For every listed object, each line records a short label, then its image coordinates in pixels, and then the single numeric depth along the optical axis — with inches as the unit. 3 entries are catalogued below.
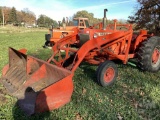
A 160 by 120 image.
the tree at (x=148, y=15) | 409.0
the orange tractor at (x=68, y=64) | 89.1
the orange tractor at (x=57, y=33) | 300.5
